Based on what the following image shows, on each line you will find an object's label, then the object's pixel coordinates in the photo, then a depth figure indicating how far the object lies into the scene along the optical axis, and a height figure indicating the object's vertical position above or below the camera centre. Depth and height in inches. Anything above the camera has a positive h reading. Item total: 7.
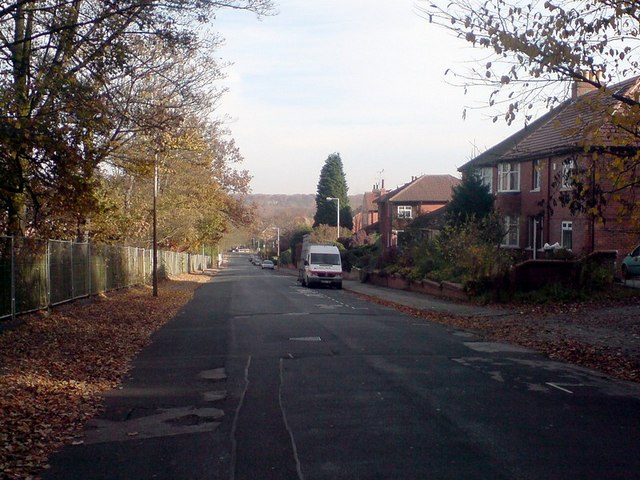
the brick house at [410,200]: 2519.2 +119.7
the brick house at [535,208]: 1231.5 +51.0
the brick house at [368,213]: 3719.0 +116.7
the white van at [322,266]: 1765.5 -71.4
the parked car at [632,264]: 1123.9 -42.7
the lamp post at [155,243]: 1266.0 -14.4
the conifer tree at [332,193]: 3934.5 +219.1
